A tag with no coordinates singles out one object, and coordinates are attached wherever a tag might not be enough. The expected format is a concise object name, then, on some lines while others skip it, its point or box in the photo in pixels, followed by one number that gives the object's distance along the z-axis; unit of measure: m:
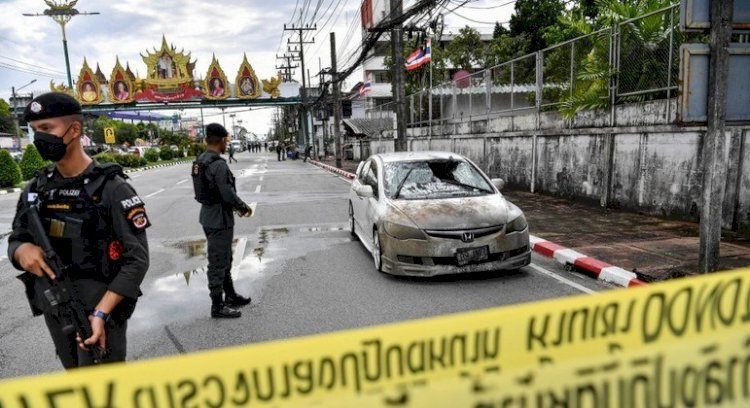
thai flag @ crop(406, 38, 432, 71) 20.38
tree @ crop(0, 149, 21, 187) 20.78
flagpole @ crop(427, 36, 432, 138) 21.97
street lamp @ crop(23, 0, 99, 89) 38.91
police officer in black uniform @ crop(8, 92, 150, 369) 2.20
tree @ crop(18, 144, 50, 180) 22.64
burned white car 5.67
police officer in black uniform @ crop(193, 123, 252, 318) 4.80
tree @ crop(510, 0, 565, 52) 36.00
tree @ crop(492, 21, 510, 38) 39.56
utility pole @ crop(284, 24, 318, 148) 43.78
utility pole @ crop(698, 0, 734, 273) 4.94
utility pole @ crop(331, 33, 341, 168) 30.86
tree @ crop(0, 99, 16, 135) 77.02
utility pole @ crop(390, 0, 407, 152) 15.39
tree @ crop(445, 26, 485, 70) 37.81
